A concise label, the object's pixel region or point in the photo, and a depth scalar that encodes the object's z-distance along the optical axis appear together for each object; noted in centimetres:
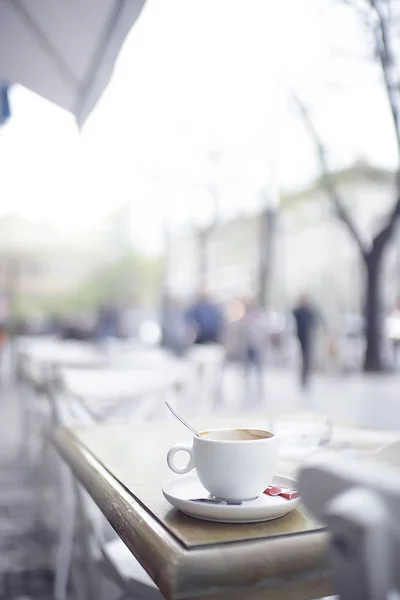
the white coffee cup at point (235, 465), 79
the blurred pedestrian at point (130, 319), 1145
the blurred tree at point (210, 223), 1445
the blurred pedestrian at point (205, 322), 859
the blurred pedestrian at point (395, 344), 1144
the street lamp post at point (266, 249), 1414
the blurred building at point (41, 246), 951
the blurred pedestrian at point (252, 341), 898
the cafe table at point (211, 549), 68
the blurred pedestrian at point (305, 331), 919
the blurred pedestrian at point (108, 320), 1149
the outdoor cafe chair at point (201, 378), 291
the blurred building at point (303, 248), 1146
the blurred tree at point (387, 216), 763
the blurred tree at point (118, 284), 1884
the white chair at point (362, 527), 43
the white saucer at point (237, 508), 79
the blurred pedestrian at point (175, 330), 961
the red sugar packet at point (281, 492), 85
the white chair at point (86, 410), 173
